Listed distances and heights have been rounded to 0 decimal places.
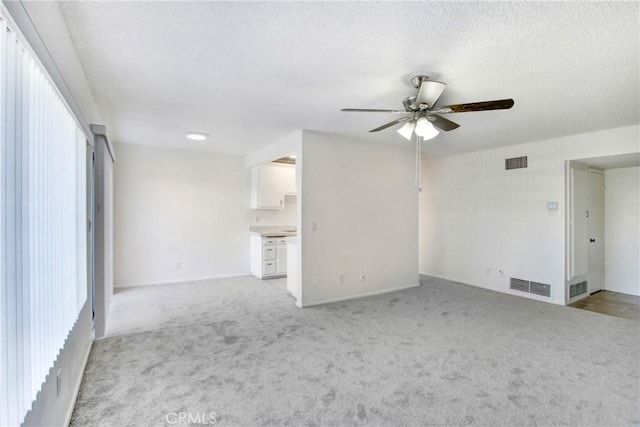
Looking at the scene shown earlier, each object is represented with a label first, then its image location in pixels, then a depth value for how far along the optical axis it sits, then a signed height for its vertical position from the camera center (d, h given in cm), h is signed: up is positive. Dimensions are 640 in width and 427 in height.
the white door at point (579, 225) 435 -20
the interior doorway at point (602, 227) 437 -26
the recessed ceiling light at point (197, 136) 427 +114
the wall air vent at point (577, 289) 439 -119
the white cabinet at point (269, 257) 557 -86
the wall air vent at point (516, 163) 466 +79
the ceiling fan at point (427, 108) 222 +84
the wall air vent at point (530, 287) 442 -117
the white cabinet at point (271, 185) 581 +56
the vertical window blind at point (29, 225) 104 -6
